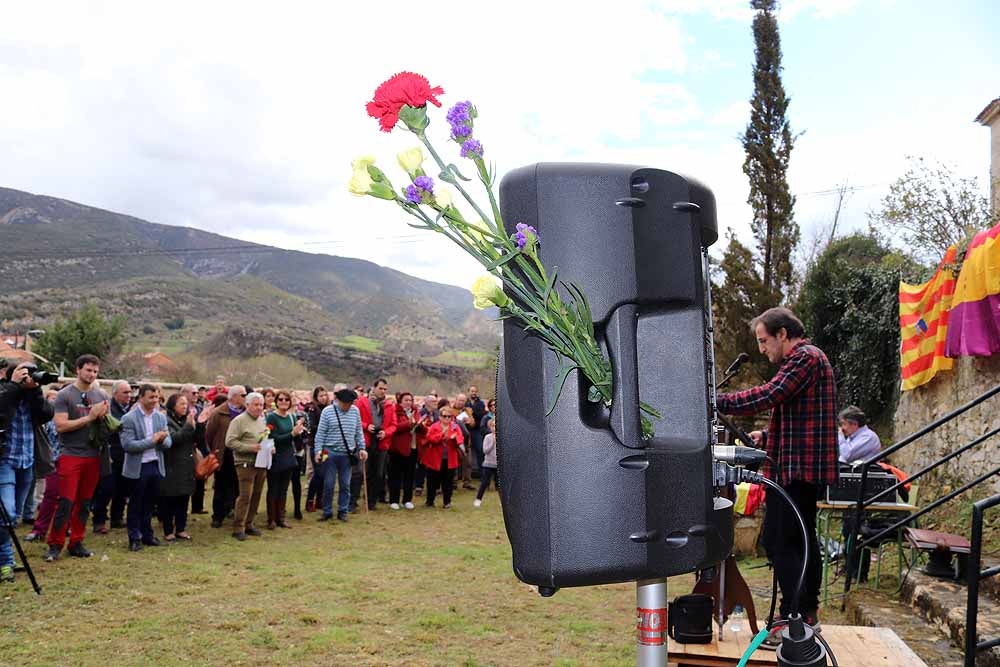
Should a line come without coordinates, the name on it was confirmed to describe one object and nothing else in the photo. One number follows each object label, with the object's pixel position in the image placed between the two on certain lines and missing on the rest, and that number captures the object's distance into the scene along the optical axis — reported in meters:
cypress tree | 22.81
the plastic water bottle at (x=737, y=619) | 4.07
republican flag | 8.16
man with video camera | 6.89
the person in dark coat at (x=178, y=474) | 9.08
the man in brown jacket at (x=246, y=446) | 9.72
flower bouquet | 1.66
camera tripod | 6.36
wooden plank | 3.67
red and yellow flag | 9.74
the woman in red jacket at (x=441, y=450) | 13.02
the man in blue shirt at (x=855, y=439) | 8.67
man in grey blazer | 8.55
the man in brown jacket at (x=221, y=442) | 10.42
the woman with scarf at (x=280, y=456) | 10.45
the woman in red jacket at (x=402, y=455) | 12.99
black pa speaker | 1.66
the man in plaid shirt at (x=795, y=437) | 4.17
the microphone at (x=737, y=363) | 3.68
